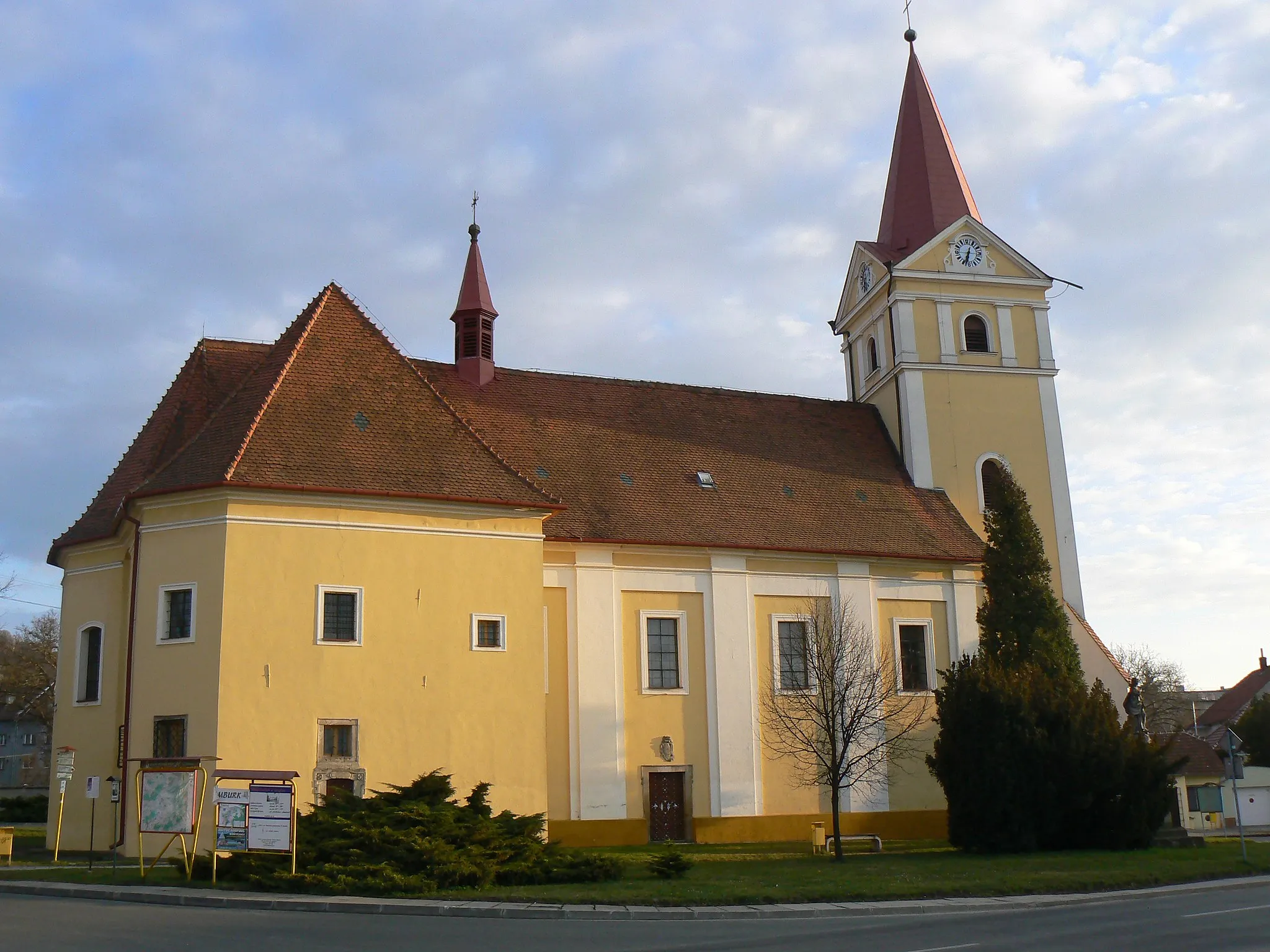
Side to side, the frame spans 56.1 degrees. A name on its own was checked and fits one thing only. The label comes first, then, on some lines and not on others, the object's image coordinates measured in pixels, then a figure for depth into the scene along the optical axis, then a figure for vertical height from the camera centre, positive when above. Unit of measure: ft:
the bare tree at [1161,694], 228.22 +7.99
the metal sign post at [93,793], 80.84 -2.22
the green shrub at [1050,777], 83.10 -2.89
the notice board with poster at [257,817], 59.77 -3.04
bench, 87.04 -7.30
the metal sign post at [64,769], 76.13 -0.50
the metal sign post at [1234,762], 76.48 -2.04
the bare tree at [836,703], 87.86 +2.92
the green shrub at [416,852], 57.98 -4.97
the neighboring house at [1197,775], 167.43 -6.16
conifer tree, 99.60 +11.33
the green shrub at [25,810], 132.05 -5.34
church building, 77.61 +14.79
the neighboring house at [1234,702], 277.44 +6.47
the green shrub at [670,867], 64.85 -6.51
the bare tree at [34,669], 190.70 +15.26
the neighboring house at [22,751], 252.62 +2.38
